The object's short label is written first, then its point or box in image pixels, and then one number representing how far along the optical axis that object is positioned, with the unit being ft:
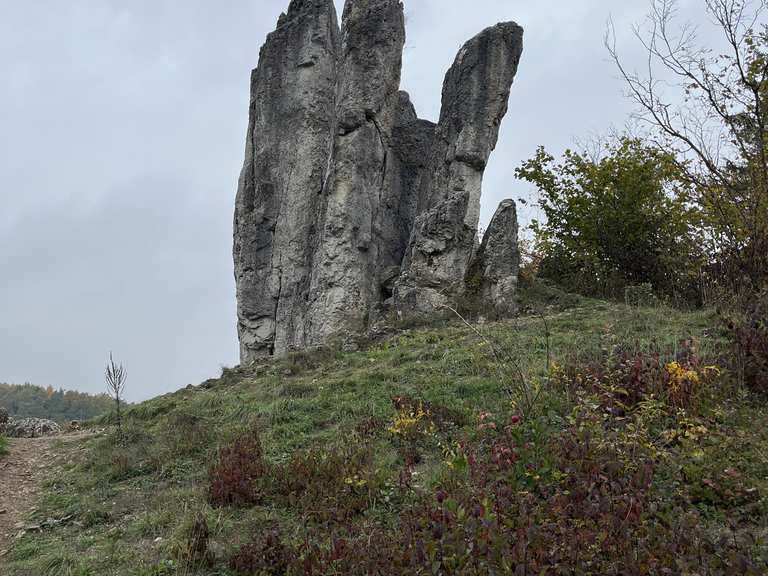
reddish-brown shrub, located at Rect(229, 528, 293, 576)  18.31
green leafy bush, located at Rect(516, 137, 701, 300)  61.67
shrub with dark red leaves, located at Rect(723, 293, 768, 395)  25.95
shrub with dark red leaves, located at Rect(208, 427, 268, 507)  23.85
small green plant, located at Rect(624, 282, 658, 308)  53.32
